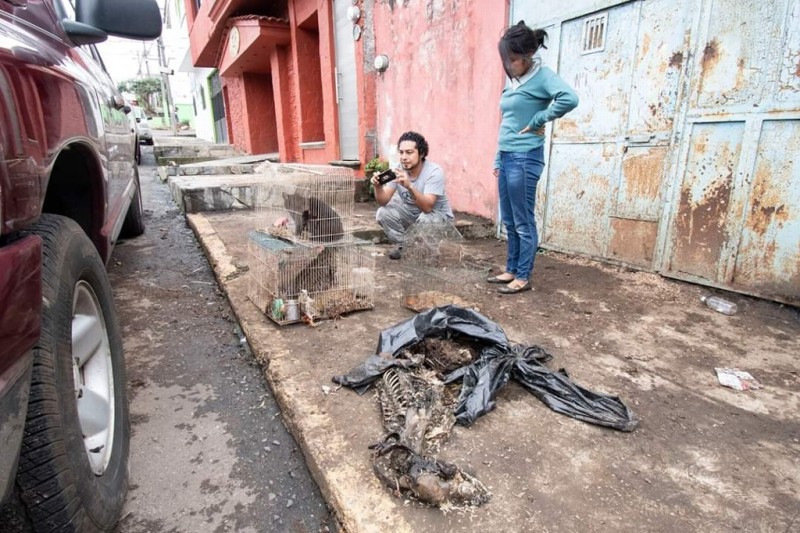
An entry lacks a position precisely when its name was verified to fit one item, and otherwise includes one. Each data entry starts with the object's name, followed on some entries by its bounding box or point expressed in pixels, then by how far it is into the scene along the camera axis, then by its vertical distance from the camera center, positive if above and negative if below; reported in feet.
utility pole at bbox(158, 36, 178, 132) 89.59 +16.76
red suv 3.25 -1.12
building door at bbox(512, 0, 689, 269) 11.44 +0.47
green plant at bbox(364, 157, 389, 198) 23.52 -0.97
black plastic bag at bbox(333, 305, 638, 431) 6.47 -3.45
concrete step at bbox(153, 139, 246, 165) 41.60 -0.40
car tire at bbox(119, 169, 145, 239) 17.22 -2.70
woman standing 10.02 +0.36
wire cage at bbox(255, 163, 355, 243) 9.71 -1.20
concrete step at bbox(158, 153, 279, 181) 29.17 -1.31
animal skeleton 4.99 -3.59
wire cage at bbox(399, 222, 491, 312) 11.38 -3.11
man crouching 11.23 -0.91
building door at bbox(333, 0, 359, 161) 25.46 +3.65
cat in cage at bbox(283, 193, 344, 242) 9.86 -1.52
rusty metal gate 9.66 +0.15
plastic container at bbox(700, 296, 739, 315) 10.02 -3.47
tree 149.48 +19.49
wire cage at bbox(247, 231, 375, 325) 9.50 -2.81
